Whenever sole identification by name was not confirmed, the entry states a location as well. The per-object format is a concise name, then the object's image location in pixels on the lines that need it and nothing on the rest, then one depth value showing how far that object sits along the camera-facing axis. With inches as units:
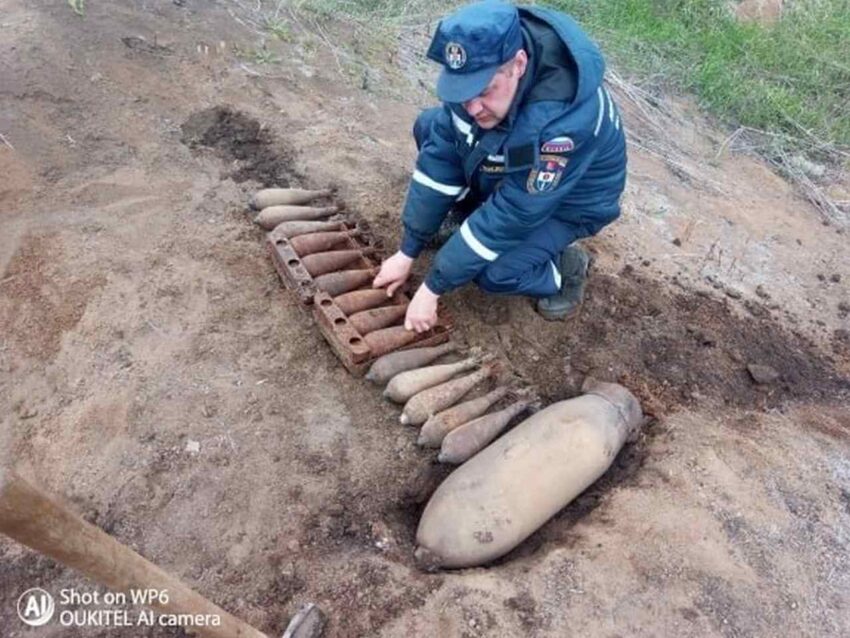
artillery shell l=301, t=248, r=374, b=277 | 143.6
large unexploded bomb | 106.7
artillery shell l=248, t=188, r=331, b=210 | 160.2
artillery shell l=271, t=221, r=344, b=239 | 149.6
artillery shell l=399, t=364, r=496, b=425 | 123.8
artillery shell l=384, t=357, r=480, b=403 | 126.3
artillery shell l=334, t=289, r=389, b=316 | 137.4
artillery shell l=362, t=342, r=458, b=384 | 129.1
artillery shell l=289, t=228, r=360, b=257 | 147.7
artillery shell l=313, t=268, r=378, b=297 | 140.4
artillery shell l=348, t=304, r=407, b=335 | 134.2
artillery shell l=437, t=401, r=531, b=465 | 119.2
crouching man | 104.7
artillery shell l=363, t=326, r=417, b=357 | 131.2
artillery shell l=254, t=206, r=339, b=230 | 155.9
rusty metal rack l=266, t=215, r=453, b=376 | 130.3
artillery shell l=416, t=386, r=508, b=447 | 121.5
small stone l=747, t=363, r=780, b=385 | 148.1
